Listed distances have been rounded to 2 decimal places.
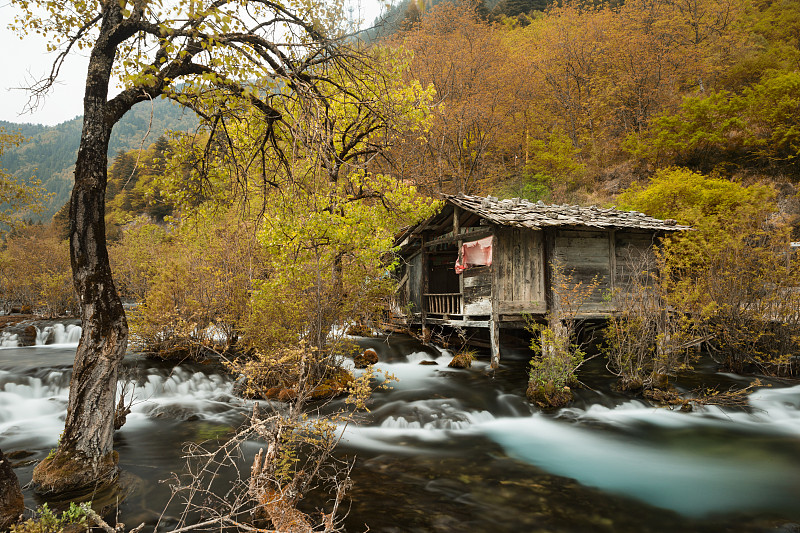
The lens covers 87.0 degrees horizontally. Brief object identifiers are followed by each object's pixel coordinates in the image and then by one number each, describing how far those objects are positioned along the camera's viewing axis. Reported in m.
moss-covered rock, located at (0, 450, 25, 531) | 3.99
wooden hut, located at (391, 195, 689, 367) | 12.41
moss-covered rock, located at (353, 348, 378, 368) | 13.43
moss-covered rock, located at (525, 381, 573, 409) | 9.94
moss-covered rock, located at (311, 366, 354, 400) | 9.73
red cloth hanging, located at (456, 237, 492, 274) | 12.72
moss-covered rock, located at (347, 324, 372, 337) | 16.40
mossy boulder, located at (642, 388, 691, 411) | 9.69
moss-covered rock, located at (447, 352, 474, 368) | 13.77
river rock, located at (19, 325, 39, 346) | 16.66
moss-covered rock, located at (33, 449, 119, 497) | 4.97
